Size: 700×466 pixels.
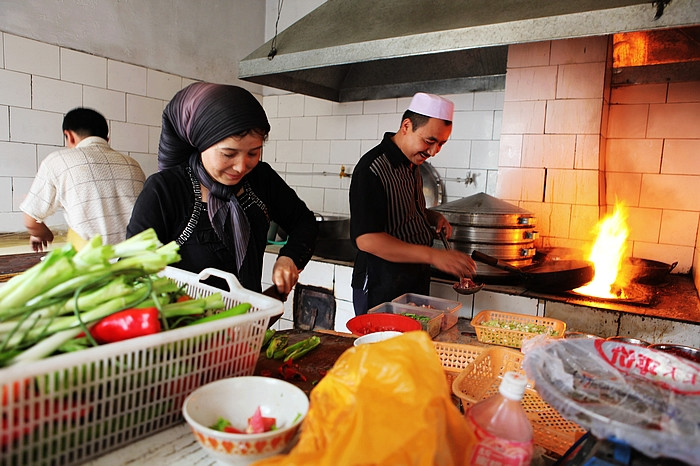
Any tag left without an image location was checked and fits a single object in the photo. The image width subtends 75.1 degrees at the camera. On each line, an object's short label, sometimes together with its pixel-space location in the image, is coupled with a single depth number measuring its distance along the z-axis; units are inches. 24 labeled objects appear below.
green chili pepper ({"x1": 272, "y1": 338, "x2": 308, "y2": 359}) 51.3
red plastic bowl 66.0
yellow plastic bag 25.5
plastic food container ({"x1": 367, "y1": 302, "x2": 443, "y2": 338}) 70.1
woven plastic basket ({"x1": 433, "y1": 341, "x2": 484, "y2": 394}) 57.6
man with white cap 85.0
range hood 76.3
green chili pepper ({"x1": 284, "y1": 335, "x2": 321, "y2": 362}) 50.8
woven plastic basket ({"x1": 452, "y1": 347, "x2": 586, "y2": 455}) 40.2
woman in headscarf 58.9
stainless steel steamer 100.7
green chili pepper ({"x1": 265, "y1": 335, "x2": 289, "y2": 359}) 51.6
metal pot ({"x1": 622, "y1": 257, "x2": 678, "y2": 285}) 107.5
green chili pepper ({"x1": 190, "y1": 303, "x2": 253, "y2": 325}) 37.8
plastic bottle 28.9
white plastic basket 27.8
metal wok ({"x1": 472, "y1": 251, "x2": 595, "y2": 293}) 90.6
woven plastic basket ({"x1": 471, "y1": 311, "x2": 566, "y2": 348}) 66.9
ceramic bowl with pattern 30.0
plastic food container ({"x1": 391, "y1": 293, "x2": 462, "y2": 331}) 77.4
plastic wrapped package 25.4
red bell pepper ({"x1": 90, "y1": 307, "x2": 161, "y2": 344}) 32.9
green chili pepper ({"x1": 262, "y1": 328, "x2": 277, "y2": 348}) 54.5
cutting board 46.6
